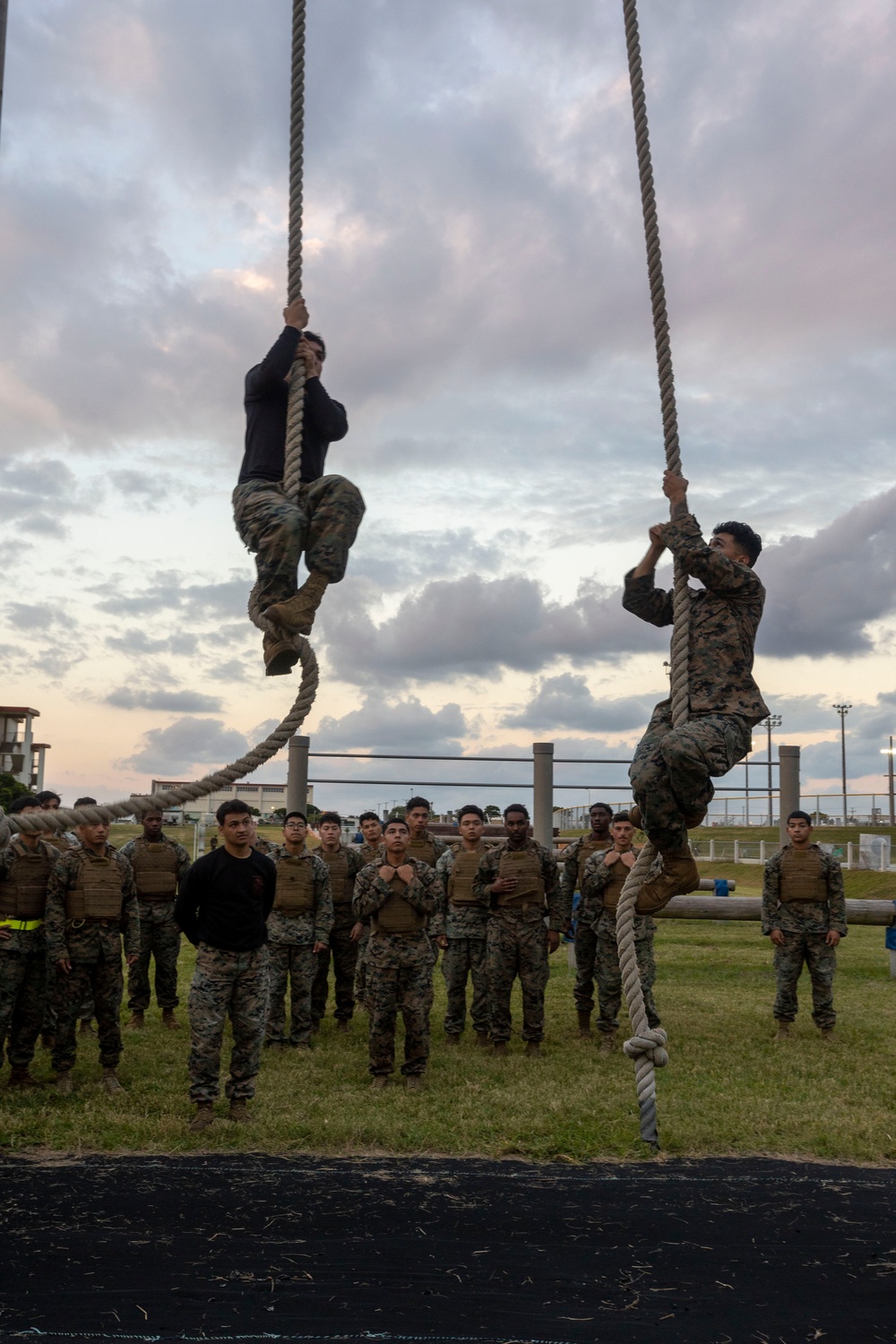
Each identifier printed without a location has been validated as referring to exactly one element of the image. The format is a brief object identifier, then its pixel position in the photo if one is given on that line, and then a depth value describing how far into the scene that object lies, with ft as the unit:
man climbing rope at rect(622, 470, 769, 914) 12.95
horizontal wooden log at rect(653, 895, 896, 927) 36.11
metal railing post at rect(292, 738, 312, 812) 35.78
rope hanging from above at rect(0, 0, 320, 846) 9.42
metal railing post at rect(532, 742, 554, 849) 38.14
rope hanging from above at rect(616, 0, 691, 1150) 13.47
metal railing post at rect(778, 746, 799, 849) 39.52
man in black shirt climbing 12.38
